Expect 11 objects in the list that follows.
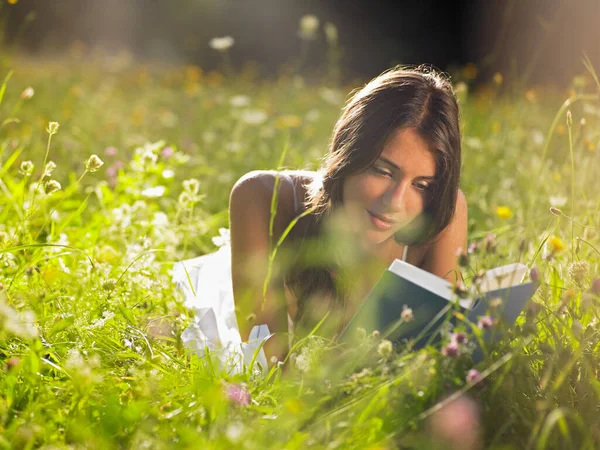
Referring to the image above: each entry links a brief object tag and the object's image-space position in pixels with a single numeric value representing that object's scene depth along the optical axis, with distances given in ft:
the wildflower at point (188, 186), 6.53
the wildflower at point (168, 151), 8.25
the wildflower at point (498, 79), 8.62
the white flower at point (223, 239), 6.72
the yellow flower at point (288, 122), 12.34
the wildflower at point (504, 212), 7.86
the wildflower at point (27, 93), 5.88
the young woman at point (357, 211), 5.81
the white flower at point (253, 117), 11.95
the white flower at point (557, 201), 7.33
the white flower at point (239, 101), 12.64
